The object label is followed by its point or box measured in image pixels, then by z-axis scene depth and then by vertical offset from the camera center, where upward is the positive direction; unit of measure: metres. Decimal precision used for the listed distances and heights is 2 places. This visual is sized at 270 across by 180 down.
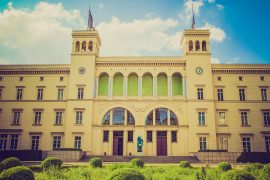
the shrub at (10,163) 18.70 -1.47
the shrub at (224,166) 21.19 -1.79
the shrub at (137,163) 23.30 -1.73
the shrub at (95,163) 23.68 -1.80
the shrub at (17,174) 12.39 -1.49
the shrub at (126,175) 11.47 -1.36
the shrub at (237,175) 12.96 -1.54
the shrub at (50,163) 20.98 -1.64
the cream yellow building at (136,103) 39.31 +5.89
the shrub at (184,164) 23.36 -1.84
